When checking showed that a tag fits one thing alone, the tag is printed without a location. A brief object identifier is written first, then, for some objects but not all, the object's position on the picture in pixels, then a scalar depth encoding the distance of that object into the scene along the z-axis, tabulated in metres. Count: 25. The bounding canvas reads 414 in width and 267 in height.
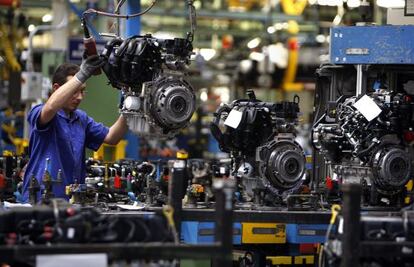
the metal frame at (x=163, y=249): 7.79
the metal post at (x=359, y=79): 13.94
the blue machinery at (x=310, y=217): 11.92
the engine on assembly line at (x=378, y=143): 12.77
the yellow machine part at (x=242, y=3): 41.28
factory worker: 11.84
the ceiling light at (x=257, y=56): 45.04
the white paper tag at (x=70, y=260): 7.77
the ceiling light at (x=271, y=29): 41.53
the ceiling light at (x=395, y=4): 15.41
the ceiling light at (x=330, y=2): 30.94
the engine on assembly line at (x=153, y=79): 12.31
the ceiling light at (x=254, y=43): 45.24
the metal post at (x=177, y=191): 9.58
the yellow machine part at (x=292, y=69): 42.43
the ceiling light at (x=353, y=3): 21.97
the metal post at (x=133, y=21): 17.35
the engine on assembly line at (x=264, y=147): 13.07
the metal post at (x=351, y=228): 8.28
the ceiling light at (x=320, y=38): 42.19
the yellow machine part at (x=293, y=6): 38.47
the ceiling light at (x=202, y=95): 35.59
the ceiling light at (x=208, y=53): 46.69
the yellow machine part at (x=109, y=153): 17.36
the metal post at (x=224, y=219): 8.26
